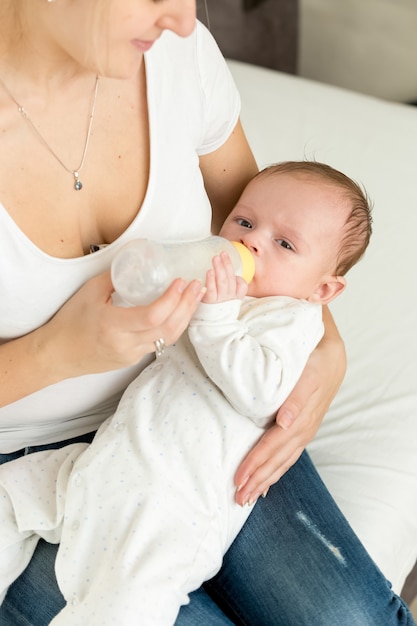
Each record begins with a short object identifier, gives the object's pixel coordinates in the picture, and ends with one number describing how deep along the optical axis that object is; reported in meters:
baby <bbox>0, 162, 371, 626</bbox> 0.99
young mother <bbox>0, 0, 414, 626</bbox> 0.91
